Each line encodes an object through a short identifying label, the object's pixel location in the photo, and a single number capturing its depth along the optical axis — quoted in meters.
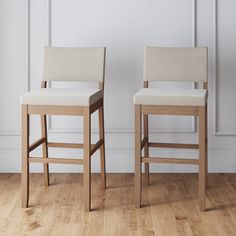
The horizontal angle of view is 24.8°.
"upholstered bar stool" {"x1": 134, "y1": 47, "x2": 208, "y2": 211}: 2.55
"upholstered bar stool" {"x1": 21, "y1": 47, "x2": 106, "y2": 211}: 2.57
